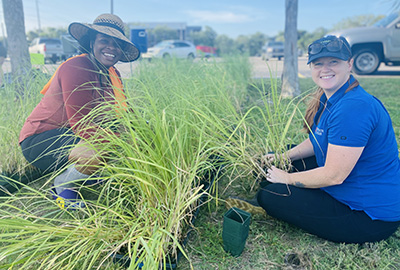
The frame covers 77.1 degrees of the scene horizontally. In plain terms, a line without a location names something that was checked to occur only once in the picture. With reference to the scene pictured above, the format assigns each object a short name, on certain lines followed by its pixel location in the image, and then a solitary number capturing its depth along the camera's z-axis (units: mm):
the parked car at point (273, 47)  18766
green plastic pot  1165
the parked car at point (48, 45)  14945
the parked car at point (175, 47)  14600
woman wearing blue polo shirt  1132
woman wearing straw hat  1510
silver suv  6715
